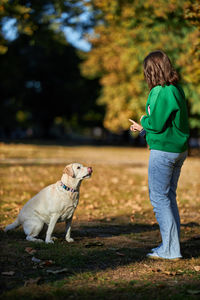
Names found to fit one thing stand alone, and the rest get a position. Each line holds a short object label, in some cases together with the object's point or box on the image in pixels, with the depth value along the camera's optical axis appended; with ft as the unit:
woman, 13.44
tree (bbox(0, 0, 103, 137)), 156.04
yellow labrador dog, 16.05
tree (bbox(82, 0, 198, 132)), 47.21
